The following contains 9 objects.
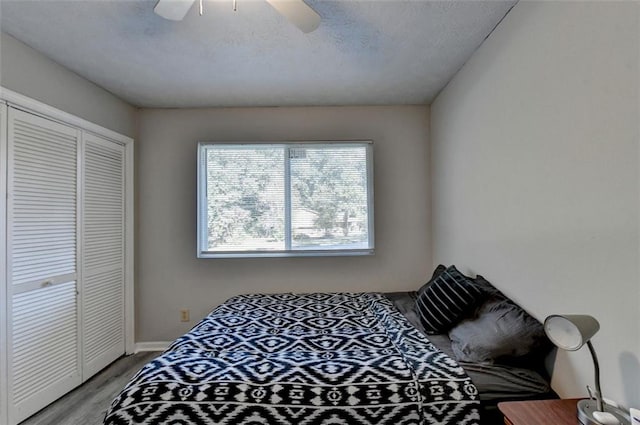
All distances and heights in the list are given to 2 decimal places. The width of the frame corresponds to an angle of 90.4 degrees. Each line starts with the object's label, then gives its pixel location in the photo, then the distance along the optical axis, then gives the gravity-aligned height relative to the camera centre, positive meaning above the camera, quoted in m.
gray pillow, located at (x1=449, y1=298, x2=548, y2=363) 1.50 -0.60
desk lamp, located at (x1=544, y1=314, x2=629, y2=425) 0.98 -0.40
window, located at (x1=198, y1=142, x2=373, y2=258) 3.11 +0.23
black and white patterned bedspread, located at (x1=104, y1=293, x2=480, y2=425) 1.36 -0.74
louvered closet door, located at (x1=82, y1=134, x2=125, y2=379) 2.59 -0.25
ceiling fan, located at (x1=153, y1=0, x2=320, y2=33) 1.39 +0.95
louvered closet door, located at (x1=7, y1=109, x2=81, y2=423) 2.00 -0.25
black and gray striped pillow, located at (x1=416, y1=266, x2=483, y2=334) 1.93 -0.53
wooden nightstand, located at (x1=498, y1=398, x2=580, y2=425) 1.09 -0.70
